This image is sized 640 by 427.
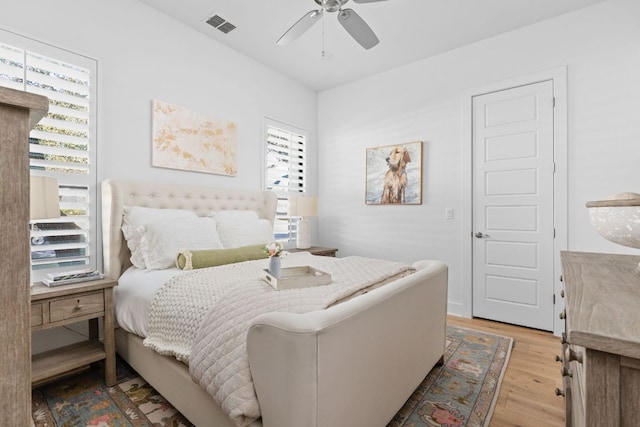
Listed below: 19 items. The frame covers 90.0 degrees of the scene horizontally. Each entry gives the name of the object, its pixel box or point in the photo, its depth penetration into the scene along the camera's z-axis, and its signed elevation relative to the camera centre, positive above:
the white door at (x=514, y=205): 3.07 +0.06
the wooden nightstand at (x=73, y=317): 1.81 -0.63
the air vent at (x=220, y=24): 3.02 +1.83
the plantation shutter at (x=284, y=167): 4.06 +0.60
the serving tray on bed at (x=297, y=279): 1.64 -0.37
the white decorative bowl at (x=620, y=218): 0.83 -0.02
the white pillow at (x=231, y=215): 3.02 -0.04
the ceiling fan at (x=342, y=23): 2.25 +1.37
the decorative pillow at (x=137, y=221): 2.43 -0.07
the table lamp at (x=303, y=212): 4.02 -0.01
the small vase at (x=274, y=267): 1.80 -0.32
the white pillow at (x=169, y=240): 2.31 -0.22
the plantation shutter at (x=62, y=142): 2.19 +0.51
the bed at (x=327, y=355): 1.09 -0.61
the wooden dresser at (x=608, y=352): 0.54 -0.24
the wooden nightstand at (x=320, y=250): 3.91 -0.49
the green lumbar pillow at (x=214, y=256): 2.23 -0.34
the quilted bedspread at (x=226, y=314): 1.23 -0.49
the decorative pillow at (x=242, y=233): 2.84 -0.20
